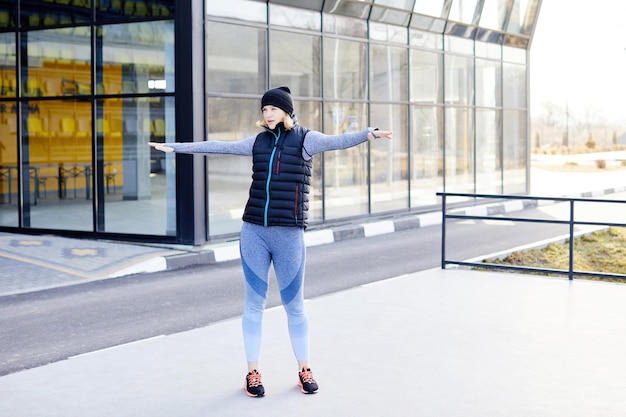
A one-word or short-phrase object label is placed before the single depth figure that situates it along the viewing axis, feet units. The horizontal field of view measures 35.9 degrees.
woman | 18.44
